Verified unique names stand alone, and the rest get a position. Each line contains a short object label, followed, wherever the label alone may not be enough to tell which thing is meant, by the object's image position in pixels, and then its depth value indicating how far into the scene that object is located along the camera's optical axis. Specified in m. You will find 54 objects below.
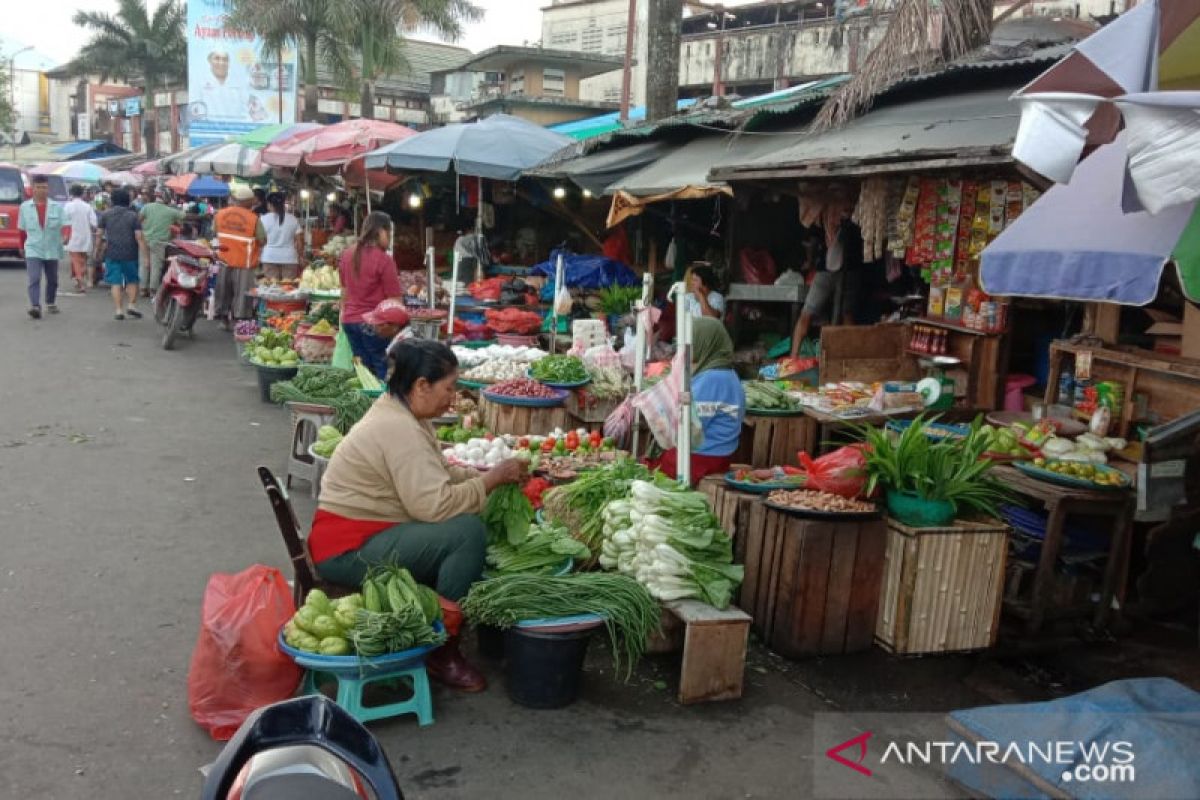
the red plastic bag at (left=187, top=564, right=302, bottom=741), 3.97
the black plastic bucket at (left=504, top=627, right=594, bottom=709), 4.21
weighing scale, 7.27
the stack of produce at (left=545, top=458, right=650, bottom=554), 5.19
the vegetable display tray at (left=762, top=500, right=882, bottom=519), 4.75
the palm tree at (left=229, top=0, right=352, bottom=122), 28.64
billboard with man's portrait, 33.16
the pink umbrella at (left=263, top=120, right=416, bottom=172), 14.80
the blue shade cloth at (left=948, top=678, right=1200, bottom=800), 3.30
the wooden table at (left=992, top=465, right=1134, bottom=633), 5.21
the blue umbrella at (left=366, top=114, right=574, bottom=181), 11.55
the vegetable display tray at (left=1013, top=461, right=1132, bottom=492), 5.29
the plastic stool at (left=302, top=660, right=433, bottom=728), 3.88
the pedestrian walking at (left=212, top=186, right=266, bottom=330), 14.52
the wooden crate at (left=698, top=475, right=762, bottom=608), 5.23
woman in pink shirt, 8.80
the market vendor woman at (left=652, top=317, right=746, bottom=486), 6.04
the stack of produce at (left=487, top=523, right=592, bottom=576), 4.56
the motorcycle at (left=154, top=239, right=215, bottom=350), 13.80
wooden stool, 4.34
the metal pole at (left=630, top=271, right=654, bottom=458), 6.39
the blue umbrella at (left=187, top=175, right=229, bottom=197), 25.30
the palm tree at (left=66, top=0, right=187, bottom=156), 47.72
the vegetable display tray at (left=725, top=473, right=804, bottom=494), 5.34
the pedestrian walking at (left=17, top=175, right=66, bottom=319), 14.95
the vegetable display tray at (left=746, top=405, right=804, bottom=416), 7.10
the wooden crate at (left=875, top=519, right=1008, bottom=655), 4.89
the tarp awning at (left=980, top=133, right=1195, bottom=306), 3.73
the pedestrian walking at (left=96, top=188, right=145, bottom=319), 15.27
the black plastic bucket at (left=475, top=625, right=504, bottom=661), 4.79
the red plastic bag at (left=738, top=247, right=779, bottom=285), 10.73
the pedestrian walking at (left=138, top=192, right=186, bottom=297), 16.55
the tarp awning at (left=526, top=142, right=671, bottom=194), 10.15
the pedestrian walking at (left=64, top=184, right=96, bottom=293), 18.20
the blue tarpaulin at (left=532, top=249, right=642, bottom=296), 11.87
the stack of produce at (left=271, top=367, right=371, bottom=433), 7.55
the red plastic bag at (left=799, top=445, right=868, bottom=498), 5.04
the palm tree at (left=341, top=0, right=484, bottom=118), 27.52
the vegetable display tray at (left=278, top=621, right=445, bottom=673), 3.81
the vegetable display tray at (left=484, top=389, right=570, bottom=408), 7.66
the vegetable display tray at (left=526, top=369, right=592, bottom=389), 7.99
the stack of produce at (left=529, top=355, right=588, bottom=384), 8.08
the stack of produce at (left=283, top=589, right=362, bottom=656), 3.88
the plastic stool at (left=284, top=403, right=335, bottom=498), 7.54
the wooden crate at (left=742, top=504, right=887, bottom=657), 4.79
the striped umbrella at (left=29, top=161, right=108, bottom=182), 27.50
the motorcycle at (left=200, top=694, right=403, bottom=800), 2.22
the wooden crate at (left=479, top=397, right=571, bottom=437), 7.75
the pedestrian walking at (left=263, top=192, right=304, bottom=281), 15.00
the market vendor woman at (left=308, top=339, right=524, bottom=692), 4.32
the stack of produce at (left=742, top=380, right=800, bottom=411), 7.13
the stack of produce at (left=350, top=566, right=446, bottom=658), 3.83
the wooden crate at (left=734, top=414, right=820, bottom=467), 7.14
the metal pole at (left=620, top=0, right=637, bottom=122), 17.14
